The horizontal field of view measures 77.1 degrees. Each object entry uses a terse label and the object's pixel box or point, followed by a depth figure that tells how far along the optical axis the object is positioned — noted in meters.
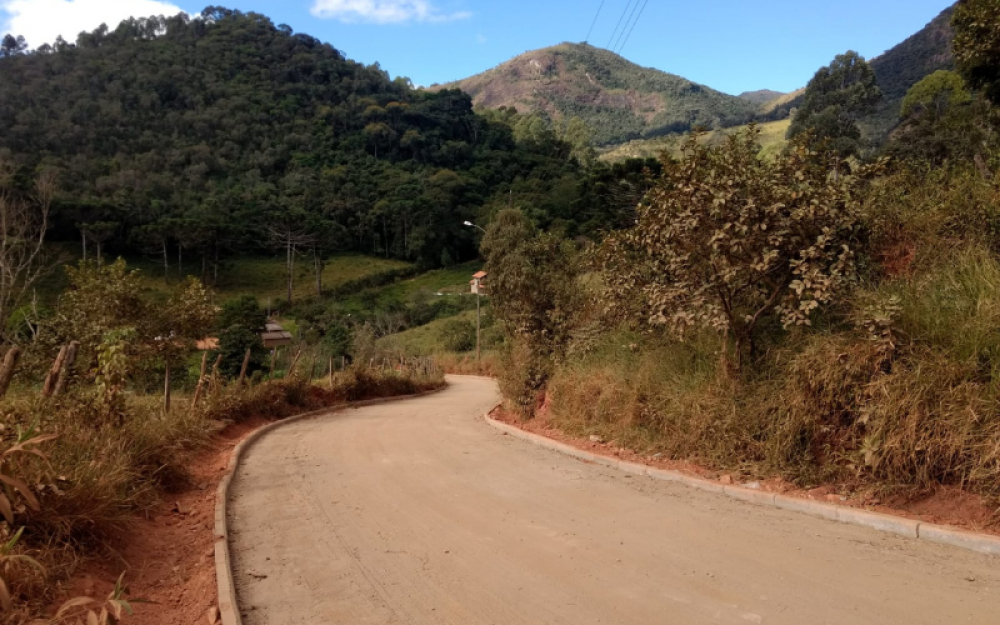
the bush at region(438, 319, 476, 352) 45.19
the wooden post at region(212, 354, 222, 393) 13.59
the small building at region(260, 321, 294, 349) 43.72
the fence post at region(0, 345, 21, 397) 4.97
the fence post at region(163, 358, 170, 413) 11.21
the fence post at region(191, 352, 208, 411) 12.17
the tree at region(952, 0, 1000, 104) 10.17
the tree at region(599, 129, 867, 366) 6.86
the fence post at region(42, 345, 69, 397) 6.51
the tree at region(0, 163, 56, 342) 17.95
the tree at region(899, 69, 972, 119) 35.80
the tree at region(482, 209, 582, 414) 12.94
